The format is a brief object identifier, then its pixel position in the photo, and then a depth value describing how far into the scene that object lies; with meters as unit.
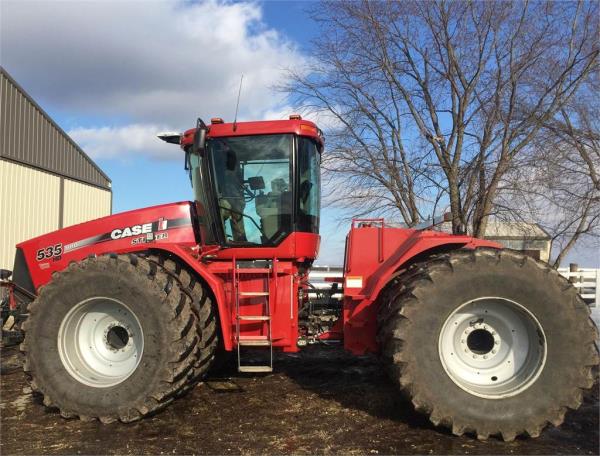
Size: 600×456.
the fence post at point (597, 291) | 11.34
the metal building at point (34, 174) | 14.94
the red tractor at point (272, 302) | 4.02
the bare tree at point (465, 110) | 11.96
